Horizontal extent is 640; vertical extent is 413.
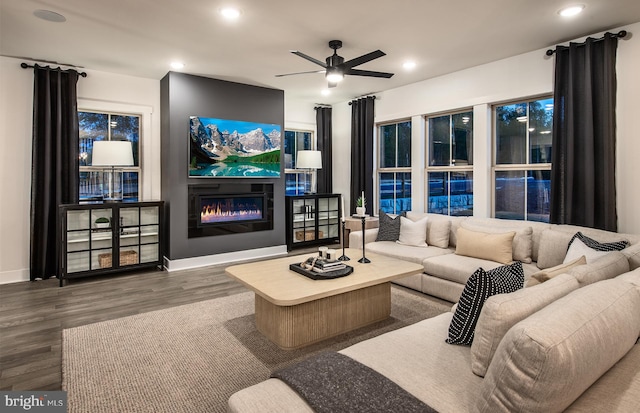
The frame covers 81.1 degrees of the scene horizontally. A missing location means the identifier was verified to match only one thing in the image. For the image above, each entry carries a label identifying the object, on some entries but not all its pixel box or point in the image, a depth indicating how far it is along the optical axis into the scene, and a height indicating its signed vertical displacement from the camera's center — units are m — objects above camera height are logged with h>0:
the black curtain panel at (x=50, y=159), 4.49 +0.61
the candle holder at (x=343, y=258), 3.58 -0.48
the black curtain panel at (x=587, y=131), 3.54 +0.76
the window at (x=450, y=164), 5.07 +0.62
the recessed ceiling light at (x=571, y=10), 3.09 +1.67
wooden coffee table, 2.68 -0.71
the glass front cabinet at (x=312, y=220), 6.42 -0.20
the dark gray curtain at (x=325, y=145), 7.08 +1.20
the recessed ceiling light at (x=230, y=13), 3.15 +1.69
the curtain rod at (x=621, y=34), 3.47 +1.62
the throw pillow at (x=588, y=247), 2.84 -0.31
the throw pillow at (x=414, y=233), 4.59 -0.31
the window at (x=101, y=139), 4.99 +0.92
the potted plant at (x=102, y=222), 4.63 -0.16
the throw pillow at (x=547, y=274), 1.86 -0.34
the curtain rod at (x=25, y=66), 4.41 +1.70
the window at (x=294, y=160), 7.00 +0.92
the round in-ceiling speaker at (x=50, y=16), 3.22 +1.70
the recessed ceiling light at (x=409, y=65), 4.59 +1.80
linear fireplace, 5.25 +0.01
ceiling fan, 3.47 +1.37
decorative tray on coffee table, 2.92 -0.52
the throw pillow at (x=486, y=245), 3.70 -0.38
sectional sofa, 1.07 -0.52
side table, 5.86 -0.25
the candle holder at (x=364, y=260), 3.46 -0.48
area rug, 2.13 -1.04
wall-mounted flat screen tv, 5.16 +0.88
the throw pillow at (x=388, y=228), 4.82 -0.26
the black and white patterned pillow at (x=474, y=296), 1.75 -0.42
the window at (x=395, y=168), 5.94 +0.66
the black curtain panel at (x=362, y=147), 6.23 +1.04
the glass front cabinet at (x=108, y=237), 4.46 -0.36
